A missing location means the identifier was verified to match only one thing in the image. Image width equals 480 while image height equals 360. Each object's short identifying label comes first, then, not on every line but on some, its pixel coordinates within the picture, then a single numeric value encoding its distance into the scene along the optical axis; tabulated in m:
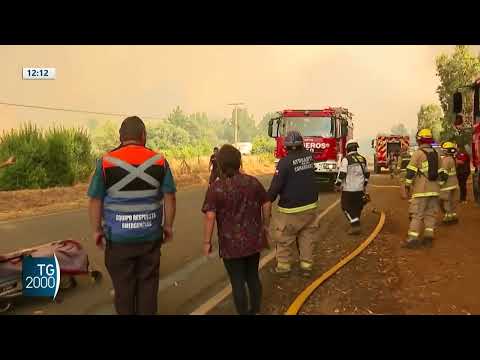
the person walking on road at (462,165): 12.94
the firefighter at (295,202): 6.08
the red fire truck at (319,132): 16.77
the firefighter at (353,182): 9.03
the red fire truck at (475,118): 10.70
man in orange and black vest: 3.62
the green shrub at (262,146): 51.91
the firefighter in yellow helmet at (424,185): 7.58
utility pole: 54.31
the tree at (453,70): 35.84
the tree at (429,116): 71.10
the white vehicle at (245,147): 62.90
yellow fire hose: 4.90
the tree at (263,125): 115.76
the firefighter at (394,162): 30.51
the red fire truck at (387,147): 33.06
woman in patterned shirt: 4.38
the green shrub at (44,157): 18.78
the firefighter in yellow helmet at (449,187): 9.94
